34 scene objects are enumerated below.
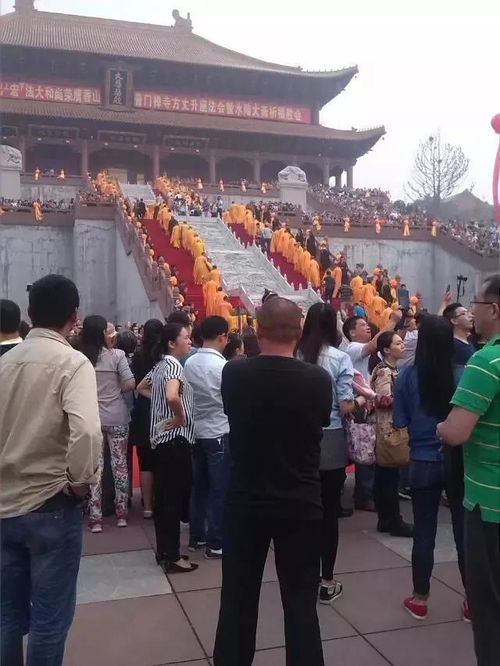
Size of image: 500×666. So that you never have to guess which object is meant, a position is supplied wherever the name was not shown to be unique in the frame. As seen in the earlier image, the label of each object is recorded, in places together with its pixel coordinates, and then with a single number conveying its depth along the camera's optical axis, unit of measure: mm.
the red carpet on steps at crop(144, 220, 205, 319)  14898
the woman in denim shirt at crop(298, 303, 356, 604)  3537
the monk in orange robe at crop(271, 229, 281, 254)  19688
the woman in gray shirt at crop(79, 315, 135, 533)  4746
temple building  30391
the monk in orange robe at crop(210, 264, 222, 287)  14758
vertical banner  31641
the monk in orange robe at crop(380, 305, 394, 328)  14073
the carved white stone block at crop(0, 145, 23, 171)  24391
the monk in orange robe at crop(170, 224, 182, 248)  18859
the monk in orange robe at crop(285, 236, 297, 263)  18988
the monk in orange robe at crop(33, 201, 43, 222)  21734
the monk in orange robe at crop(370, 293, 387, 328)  14391
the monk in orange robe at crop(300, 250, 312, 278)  17719
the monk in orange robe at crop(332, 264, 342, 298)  15980
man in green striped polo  2270
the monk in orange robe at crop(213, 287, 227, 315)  13264
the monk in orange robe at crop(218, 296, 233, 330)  12867
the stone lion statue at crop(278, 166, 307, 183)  28016
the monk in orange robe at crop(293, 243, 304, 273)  18281
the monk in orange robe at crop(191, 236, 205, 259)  17508
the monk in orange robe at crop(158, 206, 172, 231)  20733
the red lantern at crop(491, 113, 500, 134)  20984
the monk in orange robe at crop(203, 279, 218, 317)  13487
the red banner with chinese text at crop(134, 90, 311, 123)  33156
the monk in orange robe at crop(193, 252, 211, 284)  15594
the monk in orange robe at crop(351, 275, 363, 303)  14938
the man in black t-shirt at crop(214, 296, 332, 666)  2430
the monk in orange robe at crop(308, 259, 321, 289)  17141
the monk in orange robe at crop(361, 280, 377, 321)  14609
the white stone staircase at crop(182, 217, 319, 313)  15445
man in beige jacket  2369
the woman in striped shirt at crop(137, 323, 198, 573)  3941
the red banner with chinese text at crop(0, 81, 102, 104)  31281
